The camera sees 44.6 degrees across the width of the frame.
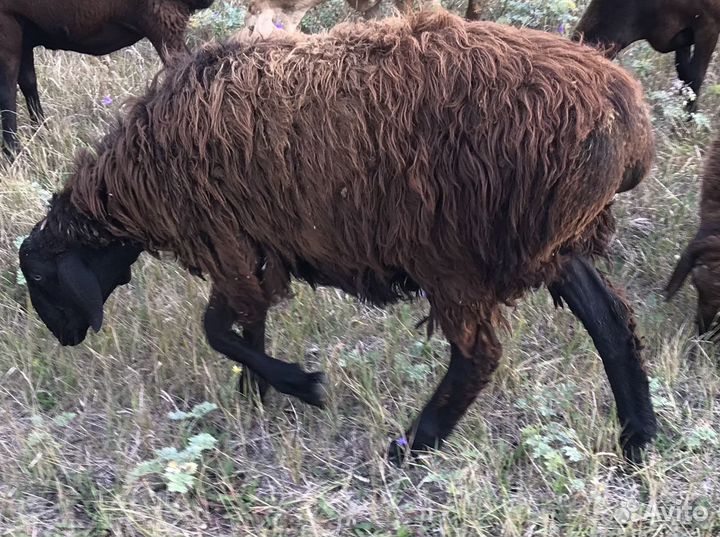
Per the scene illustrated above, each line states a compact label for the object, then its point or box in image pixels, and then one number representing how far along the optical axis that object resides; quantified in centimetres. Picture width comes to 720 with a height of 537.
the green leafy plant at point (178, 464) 332
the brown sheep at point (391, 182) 296
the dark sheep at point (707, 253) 397
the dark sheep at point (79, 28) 558
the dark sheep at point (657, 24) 541
